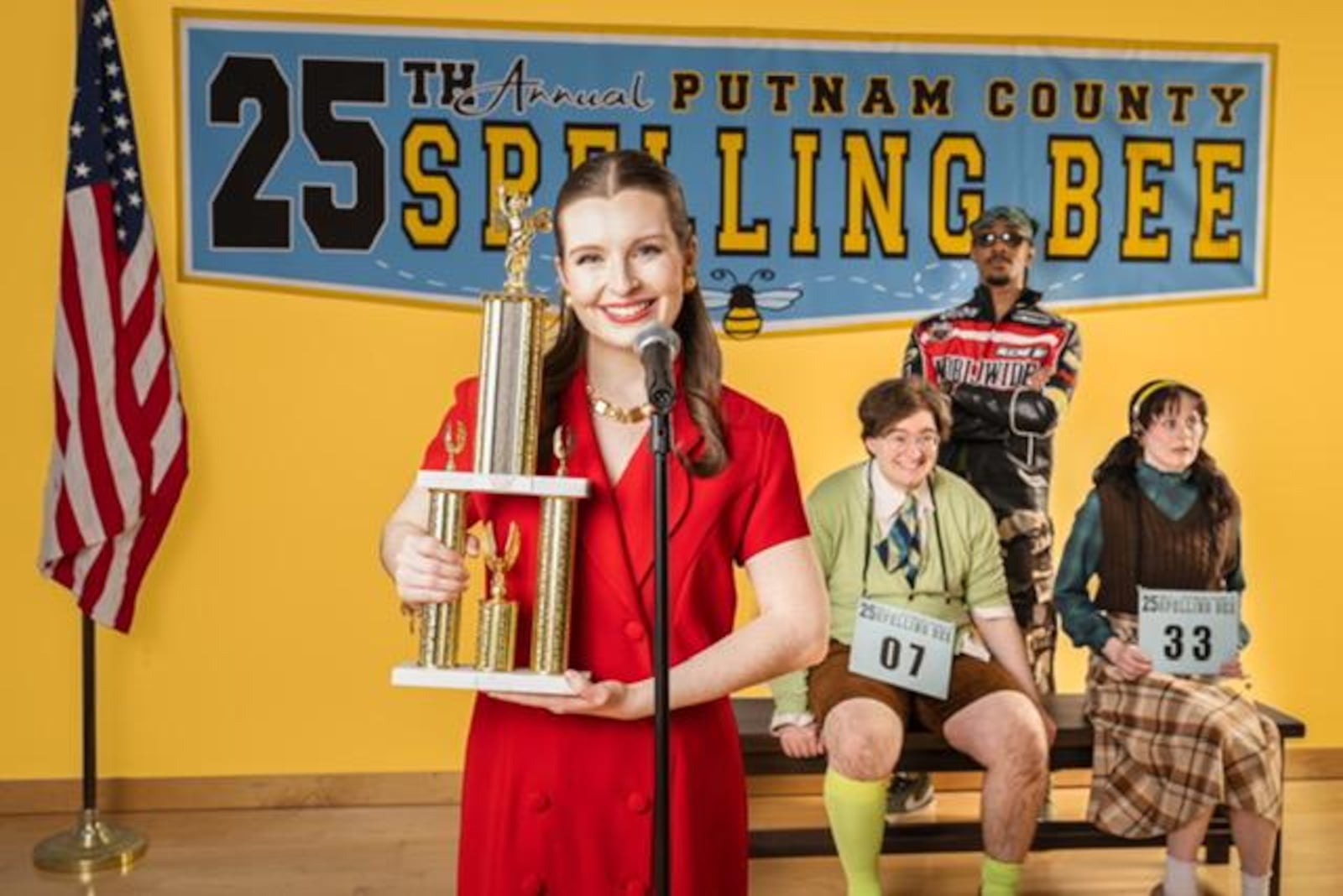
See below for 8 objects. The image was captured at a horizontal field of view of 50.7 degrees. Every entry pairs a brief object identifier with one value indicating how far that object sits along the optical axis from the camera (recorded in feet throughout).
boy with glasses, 10.37
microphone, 4.69
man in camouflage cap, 13.03
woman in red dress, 5.26
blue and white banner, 13.38
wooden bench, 10.89
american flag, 12.10
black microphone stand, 4.74
